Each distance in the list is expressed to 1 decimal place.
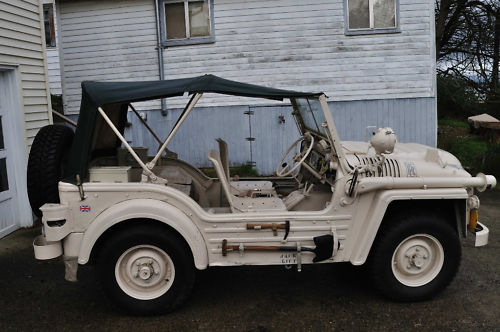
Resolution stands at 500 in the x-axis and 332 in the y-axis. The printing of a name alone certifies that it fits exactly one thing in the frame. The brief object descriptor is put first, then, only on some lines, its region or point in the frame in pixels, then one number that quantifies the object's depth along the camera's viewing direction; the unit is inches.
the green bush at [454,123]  625.6
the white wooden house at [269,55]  432.1
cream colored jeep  159.8
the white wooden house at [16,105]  265.7
